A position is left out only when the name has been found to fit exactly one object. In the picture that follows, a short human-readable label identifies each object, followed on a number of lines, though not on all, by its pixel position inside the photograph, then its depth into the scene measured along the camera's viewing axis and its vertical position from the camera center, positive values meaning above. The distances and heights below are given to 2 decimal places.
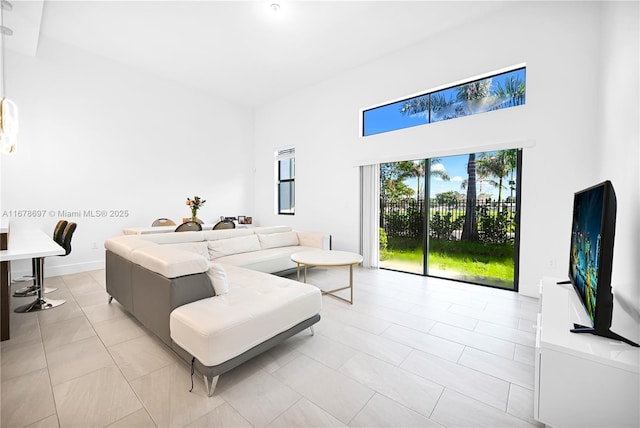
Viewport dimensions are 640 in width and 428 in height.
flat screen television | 1.26 -0.25
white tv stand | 1.12 -0.75
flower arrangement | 4.49 +0.01
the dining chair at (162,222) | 5.05 -0.30
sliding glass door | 3.65 -0.12
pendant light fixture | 2.87 +0.88
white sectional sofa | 1.57 -0.68
